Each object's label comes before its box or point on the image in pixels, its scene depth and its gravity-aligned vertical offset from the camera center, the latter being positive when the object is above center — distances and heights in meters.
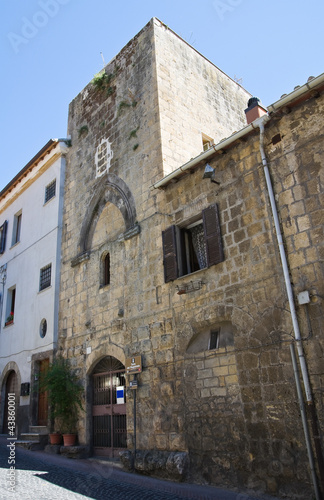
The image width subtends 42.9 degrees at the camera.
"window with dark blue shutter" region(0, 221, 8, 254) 17.15 +7.34
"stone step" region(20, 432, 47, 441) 11.06 -0.39
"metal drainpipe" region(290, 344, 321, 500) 5.36 -0.24
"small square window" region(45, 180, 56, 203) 14.42 +7.54
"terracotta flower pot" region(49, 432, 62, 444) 10.56 -0.45
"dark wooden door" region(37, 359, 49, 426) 11.80 +0.44
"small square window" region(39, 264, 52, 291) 13.20 +4.32
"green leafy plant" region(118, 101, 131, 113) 11.61 +8.19
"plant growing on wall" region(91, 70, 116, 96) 12.69 +9.87
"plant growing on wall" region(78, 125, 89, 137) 13.37 +8.72
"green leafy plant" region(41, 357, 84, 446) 10.44 +0.48
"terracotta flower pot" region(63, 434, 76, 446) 10.13 -0.48
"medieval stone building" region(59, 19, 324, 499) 6.27 +2.47
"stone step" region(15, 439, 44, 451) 10.95 -0.61
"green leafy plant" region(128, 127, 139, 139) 10.92 +6.95
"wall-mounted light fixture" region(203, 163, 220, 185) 7.71 +4.13
